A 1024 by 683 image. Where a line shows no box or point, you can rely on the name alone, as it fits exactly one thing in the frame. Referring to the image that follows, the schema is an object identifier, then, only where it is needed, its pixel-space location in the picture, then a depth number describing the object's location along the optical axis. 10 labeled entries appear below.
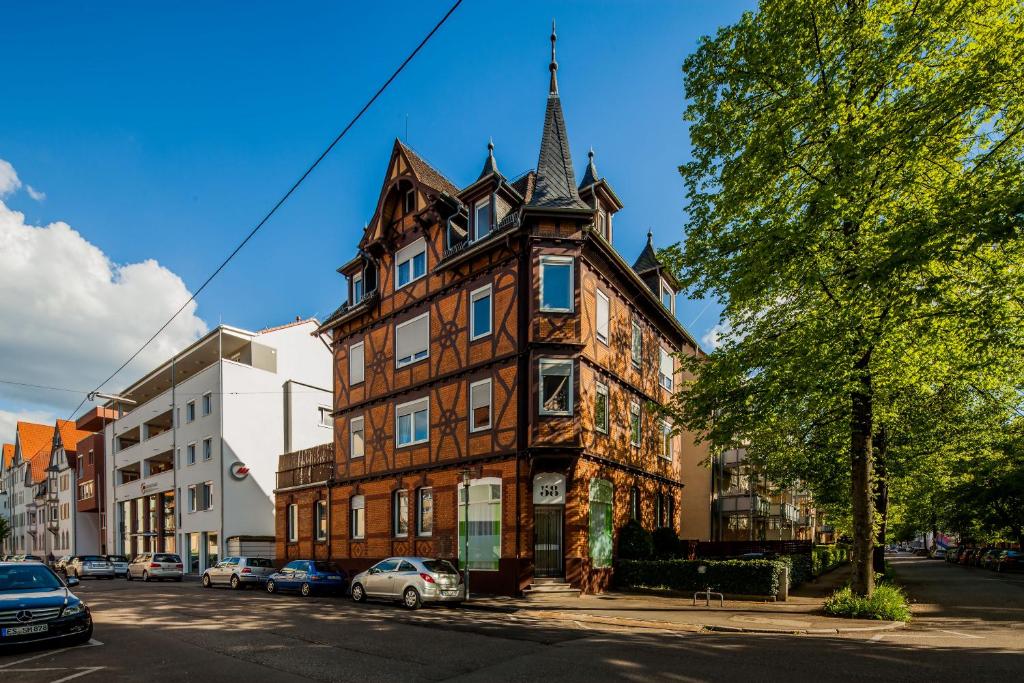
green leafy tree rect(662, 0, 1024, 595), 11.99
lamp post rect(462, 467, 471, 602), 18.03
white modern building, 37.91
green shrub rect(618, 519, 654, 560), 22.09
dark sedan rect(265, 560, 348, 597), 22.16
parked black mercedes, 10.34
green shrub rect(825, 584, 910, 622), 14.36
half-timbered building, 20.30
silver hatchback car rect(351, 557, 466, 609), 17.41
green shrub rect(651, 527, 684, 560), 24.59
